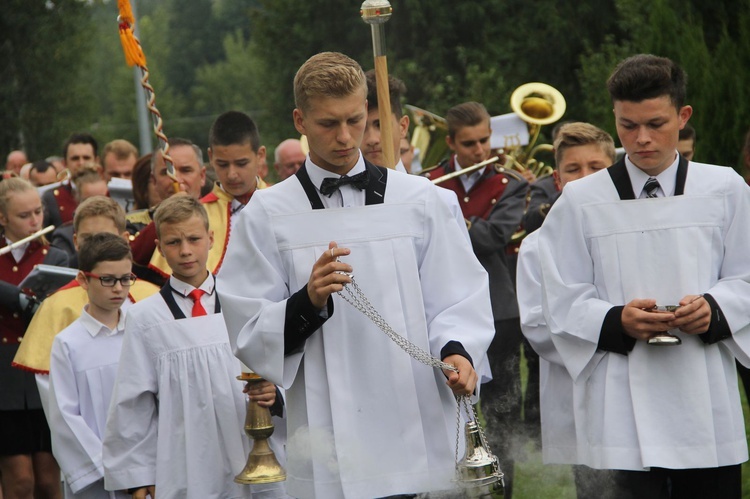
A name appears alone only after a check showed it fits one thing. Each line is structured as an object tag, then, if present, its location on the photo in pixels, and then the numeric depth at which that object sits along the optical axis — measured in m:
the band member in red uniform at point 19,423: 12.67
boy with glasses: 10.33
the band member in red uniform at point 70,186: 17.54
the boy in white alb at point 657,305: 7.95
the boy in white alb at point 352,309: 7.36
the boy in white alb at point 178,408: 9.80
